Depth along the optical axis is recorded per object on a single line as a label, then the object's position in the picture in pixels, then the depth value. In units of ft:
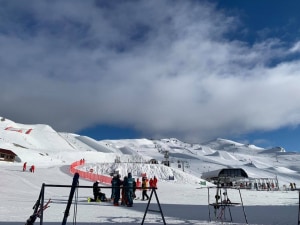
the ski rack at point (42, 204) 16.23
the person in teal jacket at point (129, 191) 35.72
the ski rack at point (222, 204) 26.69
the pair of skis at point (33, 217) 16.93
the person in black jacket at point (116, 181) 40.97
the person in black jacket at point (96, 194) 39.86
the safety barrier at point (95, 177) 83.89
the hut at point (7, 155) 139.74
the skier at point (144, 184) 44.78
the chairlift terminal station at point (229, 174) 144.34
